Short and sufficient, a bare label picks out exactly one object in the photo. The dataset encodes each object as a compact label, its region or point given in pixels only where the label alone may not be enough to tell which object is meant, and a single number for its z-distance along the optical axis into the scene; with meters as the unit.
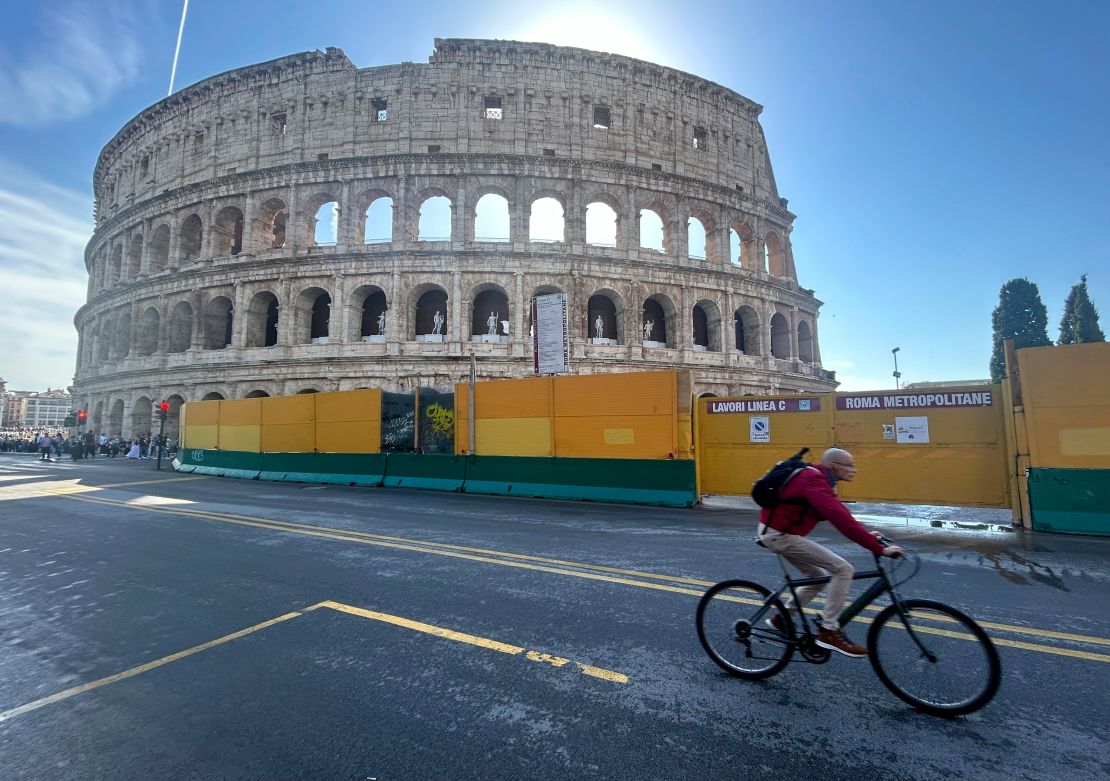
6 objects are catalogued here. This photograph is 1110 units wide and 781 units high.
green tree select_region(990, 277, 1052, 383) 41.78
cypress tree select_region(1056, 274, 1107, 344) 43.88
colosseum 25.62
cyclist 3.09
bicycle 2.81
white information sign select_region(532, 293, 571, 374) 14.73
